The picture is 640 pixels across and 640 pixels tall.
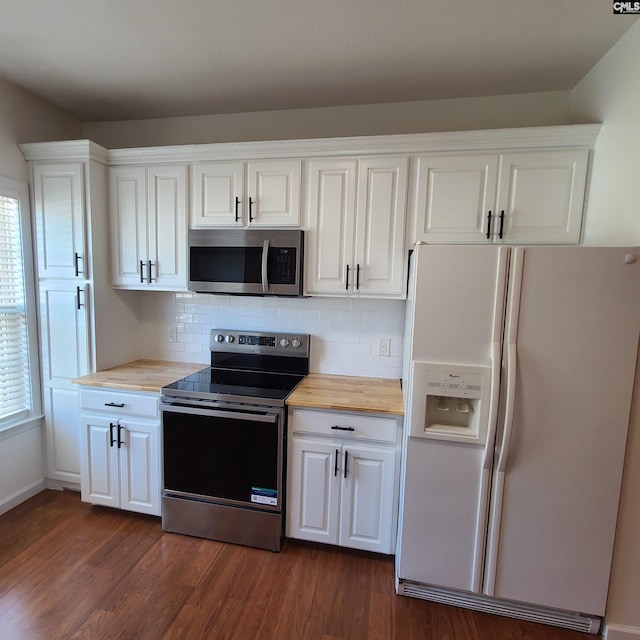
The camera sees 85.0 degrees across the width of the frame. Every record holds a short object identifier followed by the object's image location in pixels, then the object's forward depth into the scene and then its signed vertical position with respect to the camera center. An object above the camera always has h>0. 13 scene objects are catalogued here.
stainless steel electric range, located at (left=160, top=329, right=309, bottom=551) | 1.96 -1.01
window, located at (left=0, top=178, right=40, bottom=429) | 2.25 -0.21
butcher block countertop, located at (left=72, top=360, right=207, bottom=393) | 2.15 -0.62
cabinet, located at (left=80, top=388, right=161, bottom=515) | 2.14 -1.05
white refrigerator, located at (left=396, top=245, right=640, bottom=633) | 1.48 -0.56
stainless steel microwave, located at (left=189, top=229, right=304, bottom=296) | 2.16 +0.16
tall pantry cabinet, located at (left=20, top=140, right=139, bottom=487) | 2.28 +0.01
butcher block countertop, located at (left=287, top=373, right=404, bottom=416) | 1.90 -0.61
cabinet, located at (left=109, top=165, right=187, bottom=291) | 2.32 +0.39
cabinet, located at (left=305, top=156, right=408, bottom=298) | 2.06 +0.39
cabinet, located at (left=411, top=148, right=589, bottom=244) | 1.90 +0.55
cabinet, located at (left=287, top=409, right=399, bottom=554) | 1.90 -1.04
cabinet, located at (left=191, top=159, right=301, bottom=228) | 2.16 +0.59
